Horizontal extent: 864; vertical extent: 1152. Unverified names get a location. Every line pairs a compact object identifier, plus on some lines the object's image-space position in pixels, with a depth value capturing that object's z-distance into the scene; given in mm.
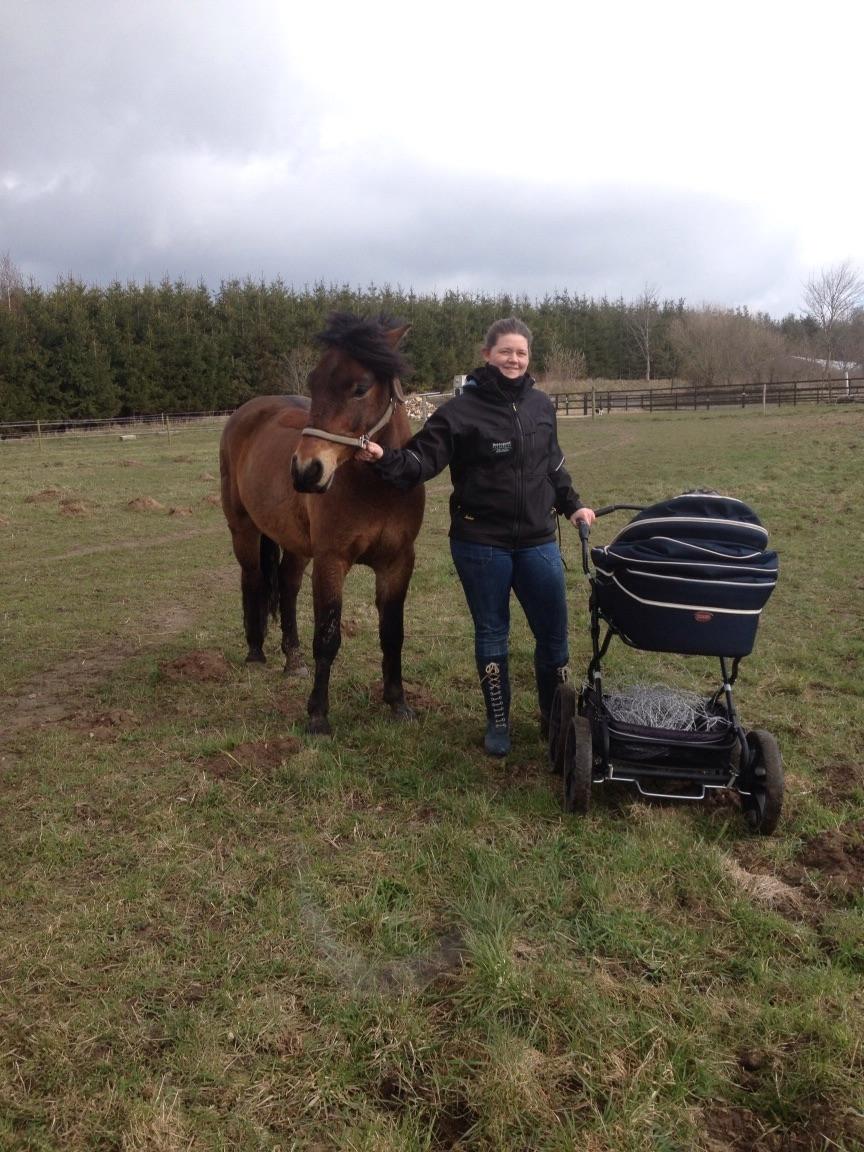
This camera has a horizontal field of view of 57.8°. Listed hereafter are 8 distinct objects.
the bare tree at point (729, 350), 54312
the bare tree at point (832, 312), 60562
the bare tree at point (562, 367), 50781
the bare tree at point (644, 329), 59250
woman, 3656
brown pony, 3793
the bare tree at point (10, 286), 38509
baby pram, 3035
